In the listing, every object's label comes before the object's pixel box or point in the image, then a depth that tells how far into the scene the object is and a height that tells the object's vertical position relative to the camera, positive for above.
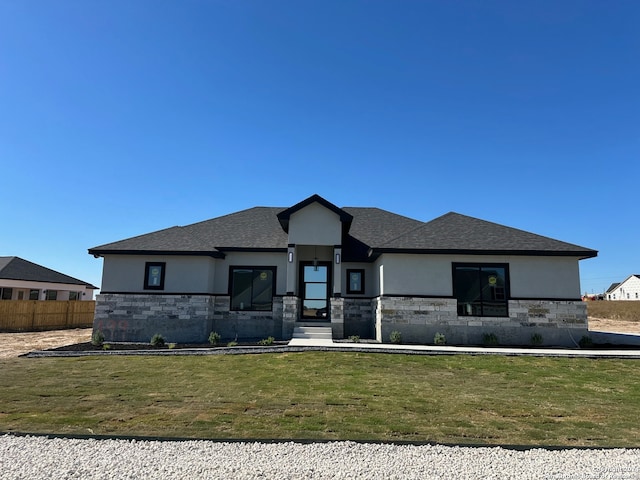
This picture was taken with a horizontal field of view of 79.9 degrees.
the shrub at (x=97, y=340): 14.27 -1.62
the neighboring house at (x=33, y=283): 28.42 +1.01
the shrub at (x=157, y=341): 13.89 -1.58
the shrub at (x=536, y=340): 14.56 -1.41
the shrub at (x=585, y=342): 14.36 -1.45
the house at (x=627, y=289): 64.94 +2.60
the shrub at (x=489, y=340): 14.46 -1.44
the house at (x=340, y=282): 14.91 +0.75
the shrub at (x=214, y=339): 14.16 -1.51
